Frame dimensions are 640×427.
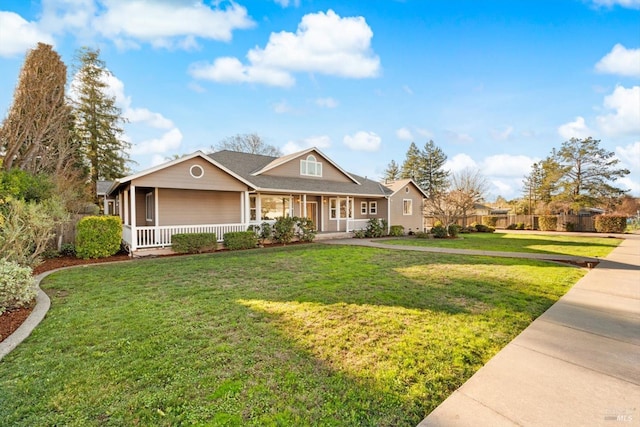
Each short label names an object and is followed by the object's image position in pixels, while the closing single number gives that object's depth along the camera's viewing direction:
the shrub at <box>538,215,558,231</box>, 29.07
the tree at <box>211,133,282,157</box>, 39.62
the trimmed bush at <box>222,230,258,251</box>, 13.18
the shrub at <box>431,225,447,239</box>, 20.06
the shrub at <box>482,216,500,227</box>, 33.38
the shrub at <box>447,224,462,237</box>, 20.41
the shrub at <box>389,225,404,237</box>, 21.09
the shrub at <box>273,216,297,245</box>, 14.95
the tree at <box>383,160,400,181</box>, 51.24
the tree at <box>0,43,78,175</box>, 13.81
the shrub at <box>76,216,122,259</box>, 10.43
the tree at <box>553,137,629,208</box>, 30.78
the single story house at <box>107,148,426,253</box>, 12.44
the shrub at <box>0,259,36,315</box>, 4.89
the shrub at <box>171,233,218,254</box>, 11.94
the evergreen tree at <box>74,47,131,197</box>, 26.77
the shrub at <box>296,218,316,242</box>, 16.05
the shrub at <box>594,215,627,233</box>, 25.83
